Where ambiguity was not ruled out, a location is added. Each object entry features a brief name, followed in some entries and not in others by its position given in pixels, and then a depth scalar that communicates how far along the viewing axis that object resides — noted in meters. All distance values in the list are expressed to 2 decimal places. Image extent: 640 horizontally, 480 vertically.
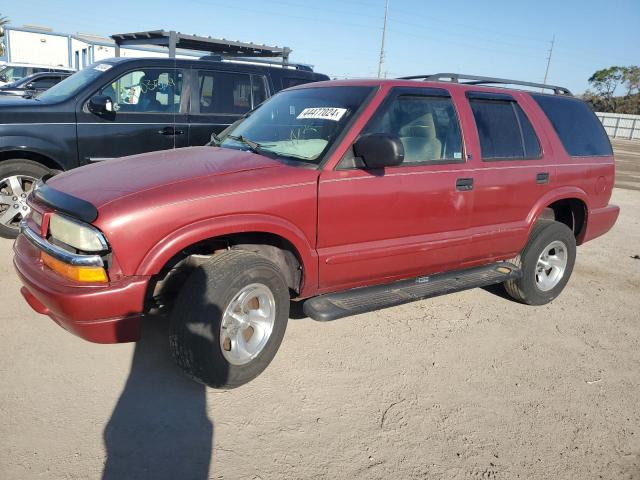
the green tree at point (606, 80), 58.59
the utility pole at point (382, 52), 33.71
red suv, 2.70
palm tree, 43.75
